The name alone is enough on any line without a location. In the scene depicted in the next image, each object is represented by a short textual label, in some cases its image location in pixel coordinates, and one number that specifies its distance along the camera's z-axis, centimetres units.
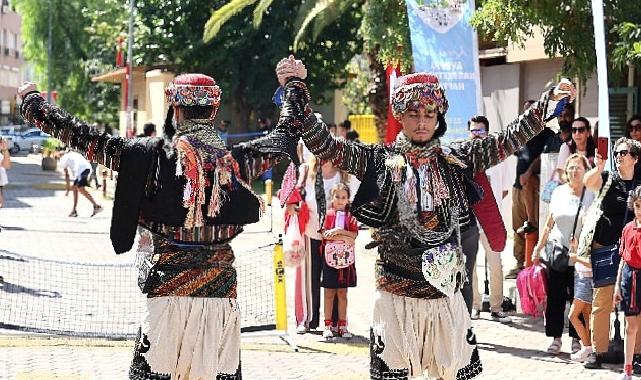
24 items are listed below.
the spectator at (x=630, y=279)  802
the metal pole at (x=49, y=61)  5591
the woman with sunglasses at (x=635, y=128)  1077
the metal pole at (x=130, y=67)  3478
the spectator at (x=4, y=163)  1356
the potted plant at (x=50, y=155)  4373
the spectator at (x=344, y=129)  1758
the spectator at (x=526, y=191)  1291
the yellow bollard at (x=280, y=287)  964
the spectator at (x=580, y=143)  1123
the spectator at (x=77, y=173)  2269
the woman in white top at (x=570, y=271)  910
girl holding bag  1006
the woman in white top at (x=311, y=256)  1023
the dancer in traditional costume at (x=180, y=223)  527
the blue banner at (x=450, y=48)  1195
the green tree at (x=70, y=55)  5244
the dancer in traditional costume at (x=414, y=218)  546
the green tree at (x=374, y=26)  1530
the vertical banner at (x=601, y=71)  758
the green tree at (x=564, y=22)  1130
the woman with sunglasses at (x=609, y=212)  845
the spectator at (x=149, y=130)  1621
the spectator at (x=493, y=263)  1057
